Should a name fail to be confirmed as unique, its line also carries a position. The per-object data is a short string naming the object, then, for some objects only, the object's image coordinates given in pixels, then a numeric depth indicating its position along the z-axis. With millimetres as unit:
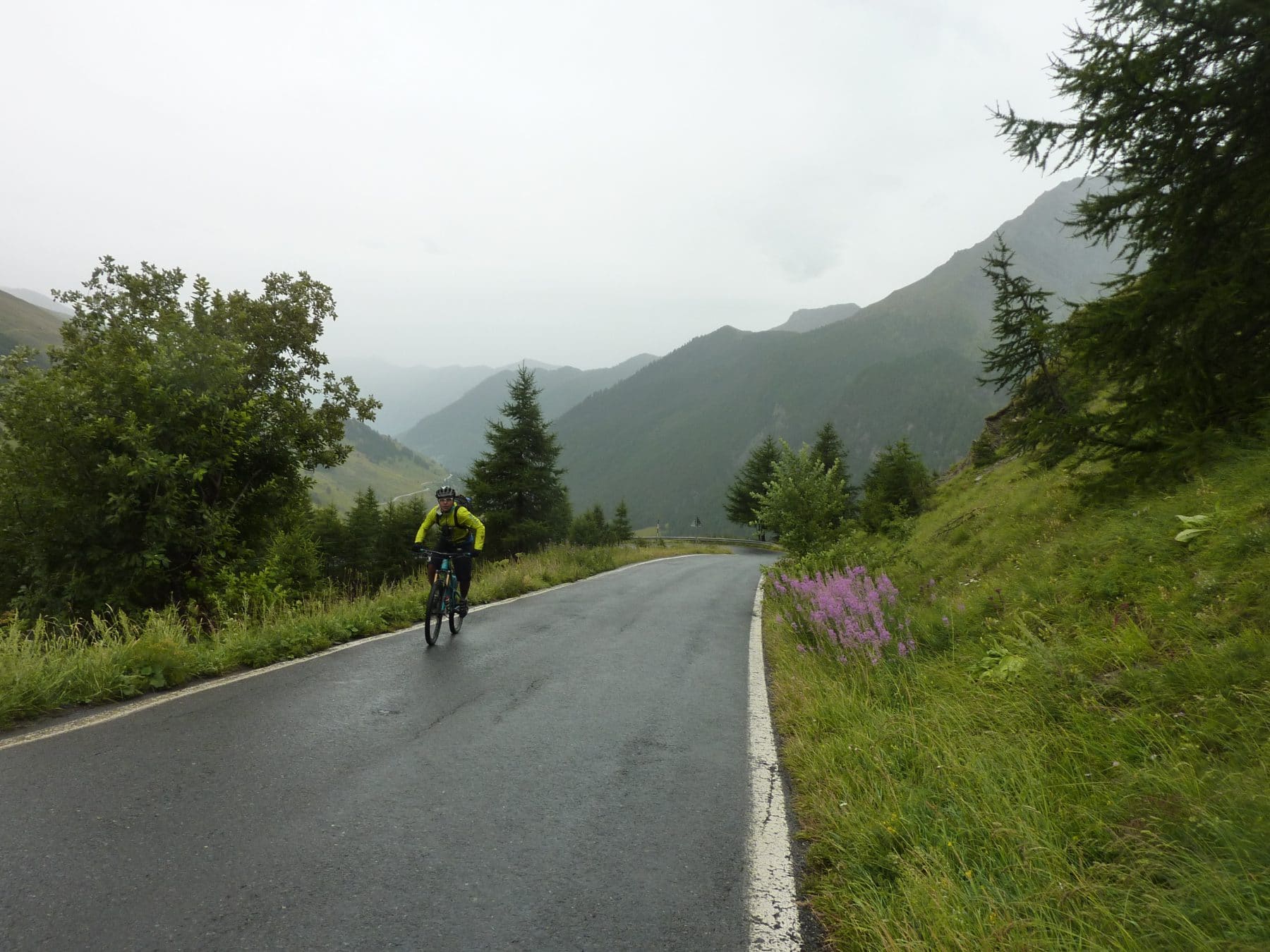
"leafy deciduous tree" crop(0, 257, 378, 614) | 9578
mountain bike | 8023
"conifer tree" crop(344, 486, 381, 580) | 48281
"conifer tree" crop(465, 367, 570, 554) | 33688
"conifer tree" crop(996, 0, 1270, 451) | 5559
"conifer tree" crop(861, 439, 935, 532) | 25375
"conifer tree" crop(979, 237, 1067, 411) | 23578
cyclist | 8938
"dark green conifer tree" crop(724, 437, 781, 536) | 47312
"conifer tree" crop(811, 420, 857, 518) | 45969
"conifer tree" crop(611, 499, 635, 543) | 57500
